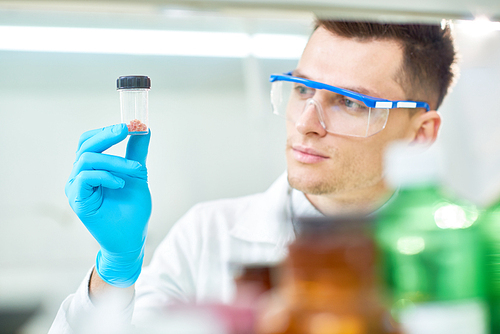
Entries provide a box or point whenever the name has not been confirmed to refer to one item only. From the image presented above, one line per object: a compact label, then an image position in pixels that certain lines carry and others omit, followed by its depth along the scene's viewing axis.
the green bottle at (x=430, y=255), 0.72
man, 1.04
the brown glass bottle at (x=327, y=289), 0.63
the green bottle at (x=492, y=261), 0.75
